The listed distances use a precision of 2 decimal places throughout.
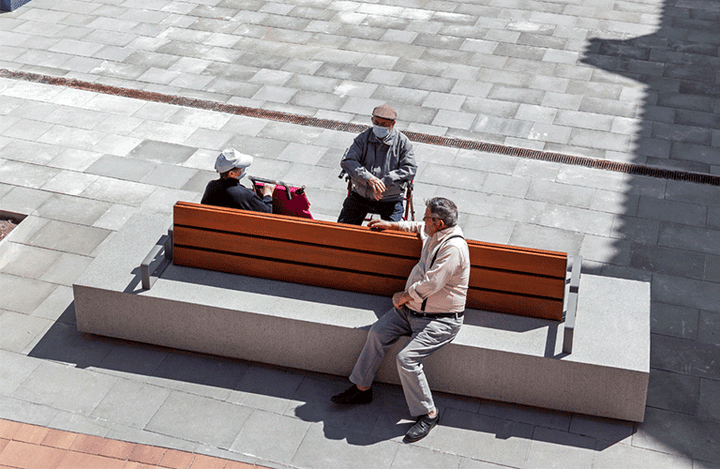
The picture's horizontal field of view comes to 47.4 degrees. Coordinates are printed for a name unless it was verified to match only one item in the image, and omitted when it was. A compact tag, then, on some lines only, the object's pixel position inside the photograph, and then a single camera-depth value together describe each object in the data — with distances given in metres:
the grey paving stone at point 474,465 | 5.55
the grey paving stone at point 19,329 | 6.68
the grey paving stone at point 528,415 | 5.91
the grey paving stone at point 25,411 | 5.92
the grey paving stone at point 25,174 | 9.10
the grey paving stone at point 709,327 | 6.79
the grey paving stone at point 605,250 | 7.95
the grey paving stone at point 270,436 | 5.66
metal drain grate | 9.43
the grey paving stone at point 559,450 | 5.59
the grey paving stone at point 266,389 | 6.11
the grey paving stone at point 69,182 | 8.98
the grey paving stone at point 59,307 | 7.02
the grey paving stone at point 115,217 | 8.35
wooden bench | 5.78
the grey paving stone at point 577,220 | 8.44
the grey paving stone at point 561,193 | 8.91
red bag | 6.88
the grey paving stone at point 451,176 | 9.21
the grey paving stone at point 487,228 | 8.27
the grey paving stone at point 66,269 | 7.51
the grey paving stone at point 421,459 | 5.56
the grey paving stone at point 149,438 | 5.70
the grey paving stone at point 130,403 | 5.96
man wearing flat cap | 6.92
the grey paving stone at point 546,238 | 8.16
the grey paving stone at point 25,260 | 7.62
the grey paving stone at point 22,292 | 7.15
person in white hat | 6.45
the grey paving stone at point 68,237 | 7.99
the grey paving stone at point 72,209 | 8.48
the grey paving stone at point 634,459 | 5.57
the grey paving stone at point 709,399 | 6.01
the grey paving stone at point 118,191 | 8.85
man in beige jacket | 5.66
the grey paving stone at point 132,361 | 6.39
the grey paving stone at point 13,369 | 6.24
